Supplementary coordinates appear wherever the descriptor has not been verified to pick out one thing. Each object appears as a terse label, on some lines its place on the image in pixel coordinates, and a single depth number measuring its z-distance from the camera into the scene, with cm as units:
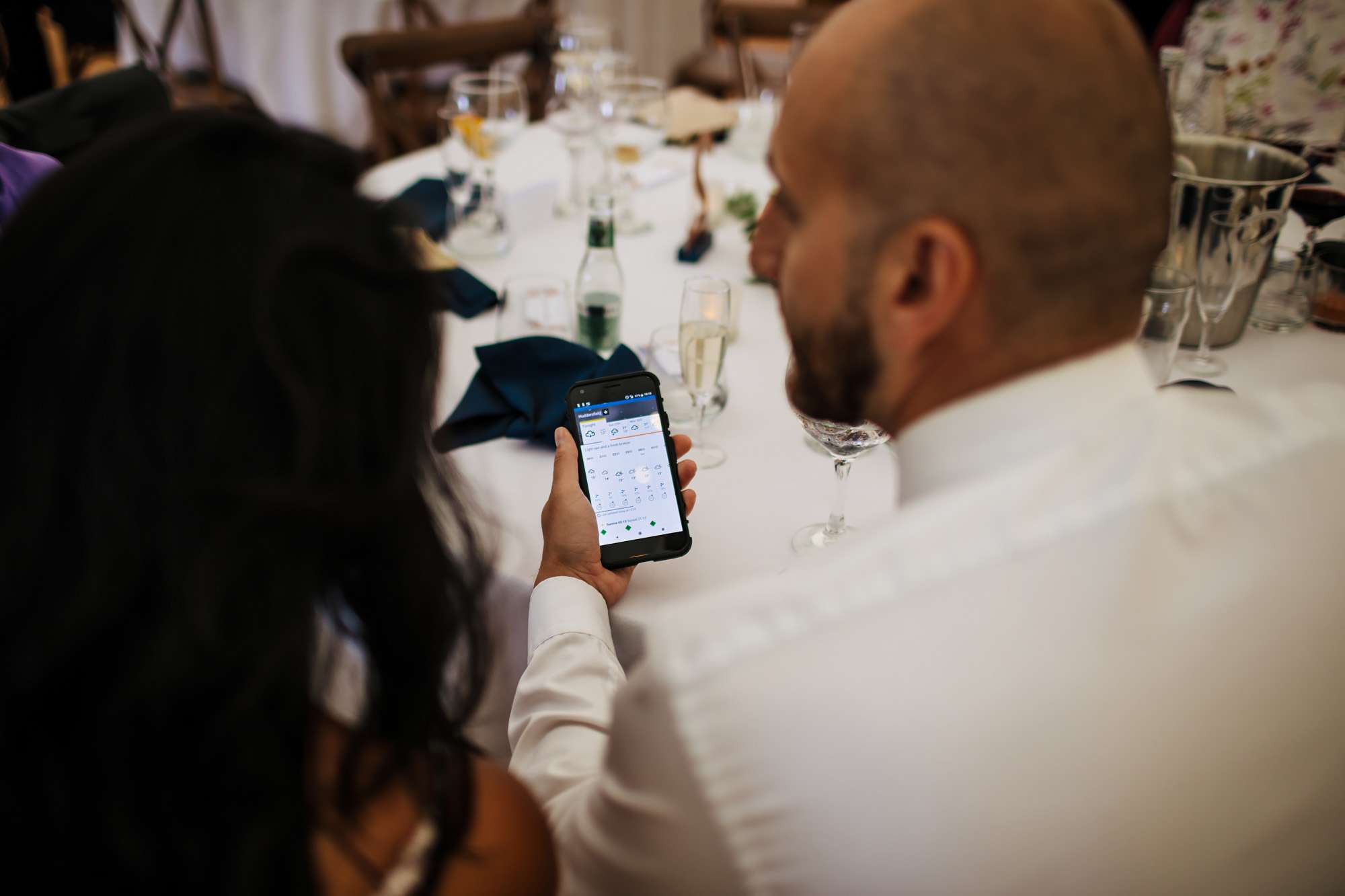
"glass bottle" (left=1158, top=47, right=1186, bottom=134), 198
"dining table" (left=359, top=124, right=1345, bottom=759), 111
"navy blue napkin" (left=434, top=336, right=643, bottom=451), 128
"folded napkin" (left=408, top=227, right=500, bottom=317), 161
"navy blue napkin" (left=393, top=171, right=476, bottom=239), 183
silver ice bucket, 148
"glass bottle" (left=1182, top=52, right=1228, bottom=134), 204
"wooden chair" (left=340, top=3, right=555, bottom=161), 248
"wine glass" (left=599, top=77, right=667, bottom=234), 200
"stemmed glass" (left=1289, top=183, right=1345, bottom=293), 164
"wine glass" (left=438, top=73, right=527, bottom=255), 184
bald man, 60
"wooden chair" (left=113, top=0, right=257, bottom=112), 325
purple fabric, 141
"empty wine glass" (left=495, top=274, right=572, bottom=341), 153
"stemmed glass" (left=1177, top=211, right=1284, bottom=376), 151
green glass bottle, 149
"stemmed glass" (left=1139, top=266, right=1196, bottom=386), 140
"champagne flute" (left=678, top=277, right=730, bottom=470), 128
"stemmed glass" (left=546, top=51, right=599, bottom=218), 201
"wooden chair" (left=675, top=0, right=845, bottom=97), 317
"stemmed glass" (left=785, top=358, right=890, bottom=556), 108
